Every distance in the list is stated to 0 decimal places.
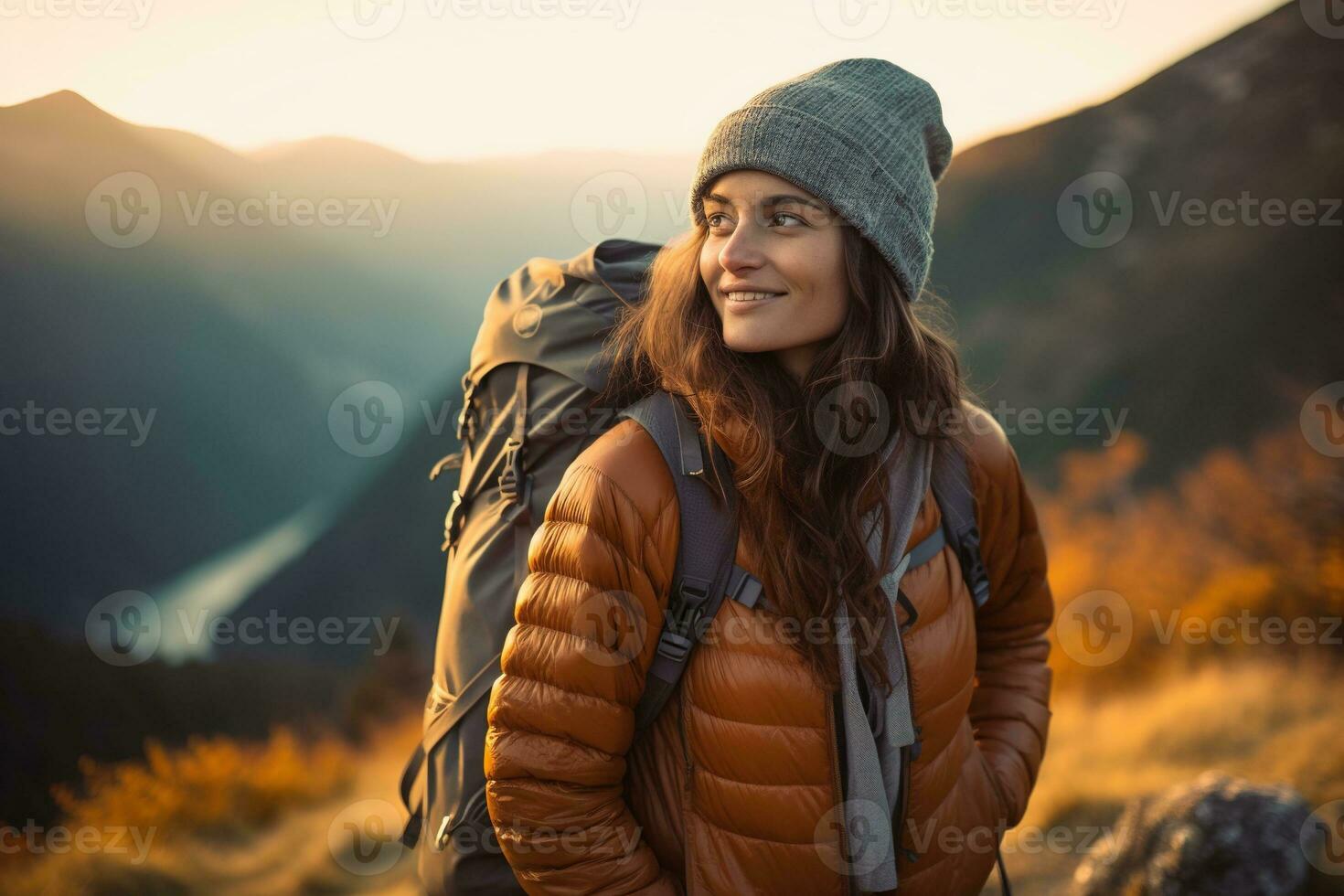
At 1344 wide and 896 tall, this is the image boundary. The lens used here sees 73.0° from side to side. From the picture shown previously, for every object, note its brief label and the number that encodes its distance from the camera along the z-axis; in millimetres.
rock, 2730
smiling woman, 1502
